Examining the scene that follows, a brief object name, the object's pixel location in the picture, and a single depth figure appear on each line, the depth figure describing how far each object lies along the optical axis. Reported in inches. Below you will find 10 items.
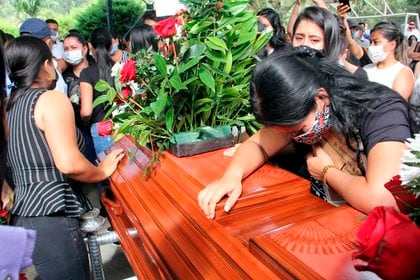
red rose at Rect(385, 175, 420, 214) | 27.0
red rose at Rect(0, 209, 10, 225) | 64.0
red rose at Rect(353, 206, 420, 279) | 20.4
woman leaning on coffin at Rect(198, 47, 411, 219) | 43.8
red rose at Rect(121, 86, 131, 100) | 69.1
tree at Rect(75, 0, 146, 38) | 826.8
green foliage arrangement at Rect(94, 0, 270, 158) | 60.7
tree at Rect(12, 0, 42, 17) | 1432.1
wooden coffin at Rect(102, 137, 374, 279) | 32.7
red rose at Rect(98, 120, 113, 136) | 70.7
